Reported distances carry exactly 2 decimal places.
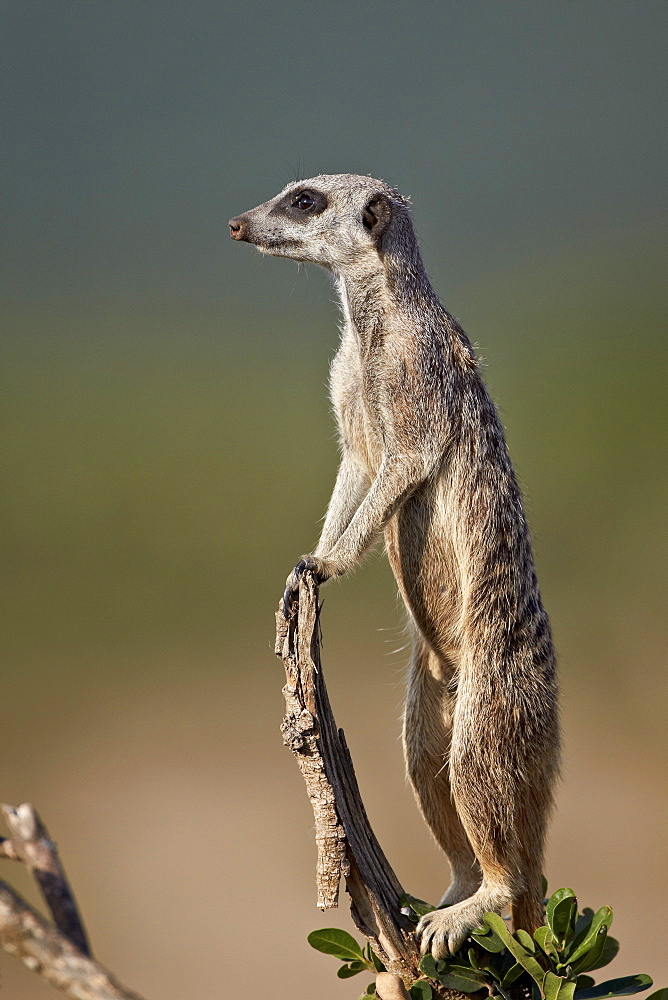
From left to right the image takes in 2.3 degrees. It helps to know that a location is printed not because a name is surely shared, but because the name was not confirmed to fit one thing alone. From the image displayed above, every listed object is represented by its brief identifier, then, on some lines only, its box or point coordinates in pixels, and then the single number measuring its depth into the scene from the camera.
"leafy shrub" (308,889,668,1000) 6.62
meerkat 6.66
